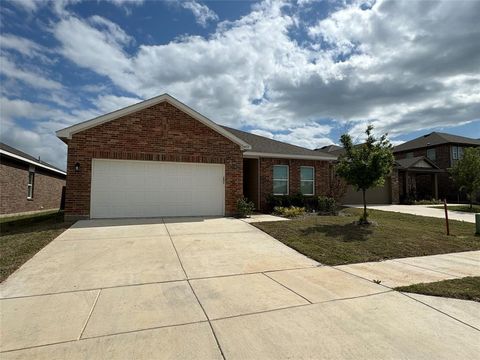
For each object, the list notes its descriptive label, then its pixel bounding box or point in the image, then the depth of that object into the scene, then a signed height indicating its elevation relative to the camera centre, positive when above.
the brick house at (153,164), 11.25 +1.24
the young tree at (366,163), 10.59 +1.09
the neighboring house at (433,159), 24.69 +3.57
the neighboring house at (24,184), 14.70 +0.67
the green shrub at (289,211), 13.37 -0.78
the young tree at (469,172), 19.58 +1.39
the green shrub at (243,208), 12.62 -0.58
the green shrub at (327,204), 15.13 -0.52
